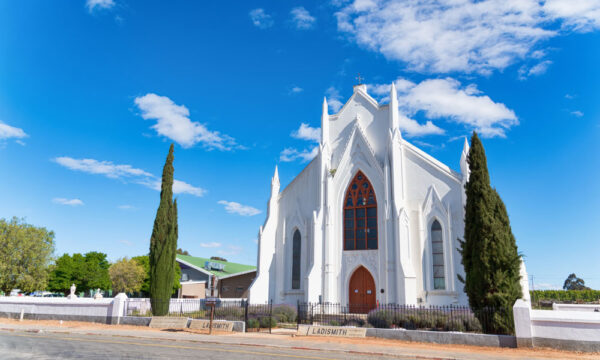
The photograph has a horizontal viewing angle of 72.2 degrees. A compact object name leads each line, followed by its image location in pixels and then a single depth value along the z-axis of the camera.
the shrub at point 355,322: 19.54
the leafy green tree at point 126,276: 43.78
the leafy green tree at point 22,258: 37.25
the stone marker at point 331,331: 16.80
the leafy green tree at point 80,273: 43.19
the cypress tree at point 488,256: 14.94
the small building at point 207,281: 44.62
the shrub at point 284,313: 22.77
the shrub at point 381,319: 18.05
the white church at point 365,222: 24.92
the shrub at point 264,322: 20.36
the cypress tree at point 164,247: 22.34
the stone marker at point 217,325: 19.00
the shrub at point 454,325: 16.34
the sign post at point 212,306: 18.27
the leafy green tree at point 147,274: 42.28
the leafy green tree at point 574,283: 91.79
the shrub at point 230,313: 20.77
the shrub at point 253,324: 19.67
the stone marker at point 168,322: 20.09
